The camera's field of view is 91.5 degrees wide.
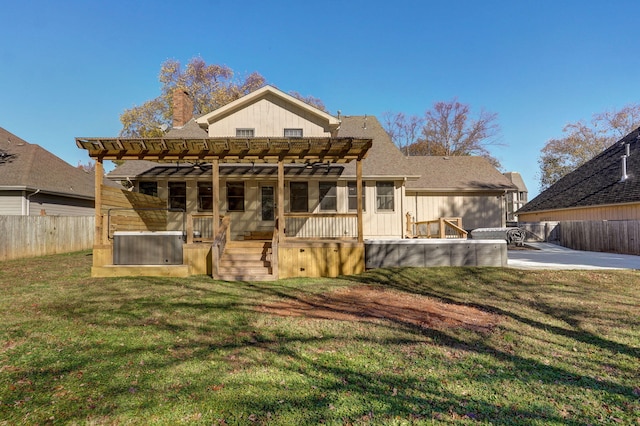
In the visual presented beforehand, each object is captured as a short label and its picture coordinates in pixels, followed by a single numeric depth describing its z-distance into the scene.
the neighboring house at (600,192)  15.22
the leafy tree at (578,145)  31.19
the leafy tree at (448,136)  32.91
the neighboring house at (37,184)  14.25
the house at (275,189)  8.57
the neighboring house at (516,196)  42.28
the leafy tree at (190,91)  25.12
